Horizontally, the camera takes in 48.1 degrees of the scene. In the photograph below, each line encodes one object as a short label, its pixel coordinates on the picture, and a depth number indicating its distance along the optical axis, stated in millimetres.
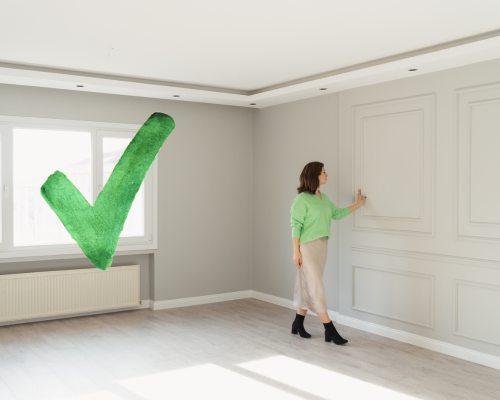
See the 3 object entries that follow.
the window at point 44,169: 5336
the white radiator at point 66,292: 5340
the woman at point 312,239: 4867
